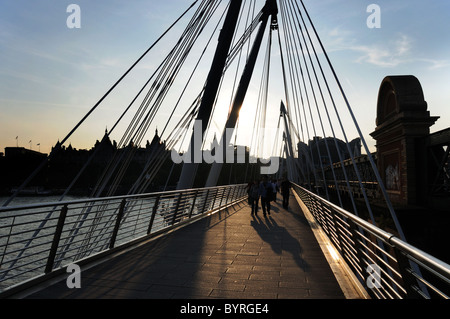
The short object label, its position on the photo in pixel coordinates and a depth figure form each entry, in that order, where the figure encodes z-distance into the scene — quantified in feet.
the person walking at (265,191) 42.60
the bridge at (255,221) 13.30
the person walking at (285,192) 52.90
